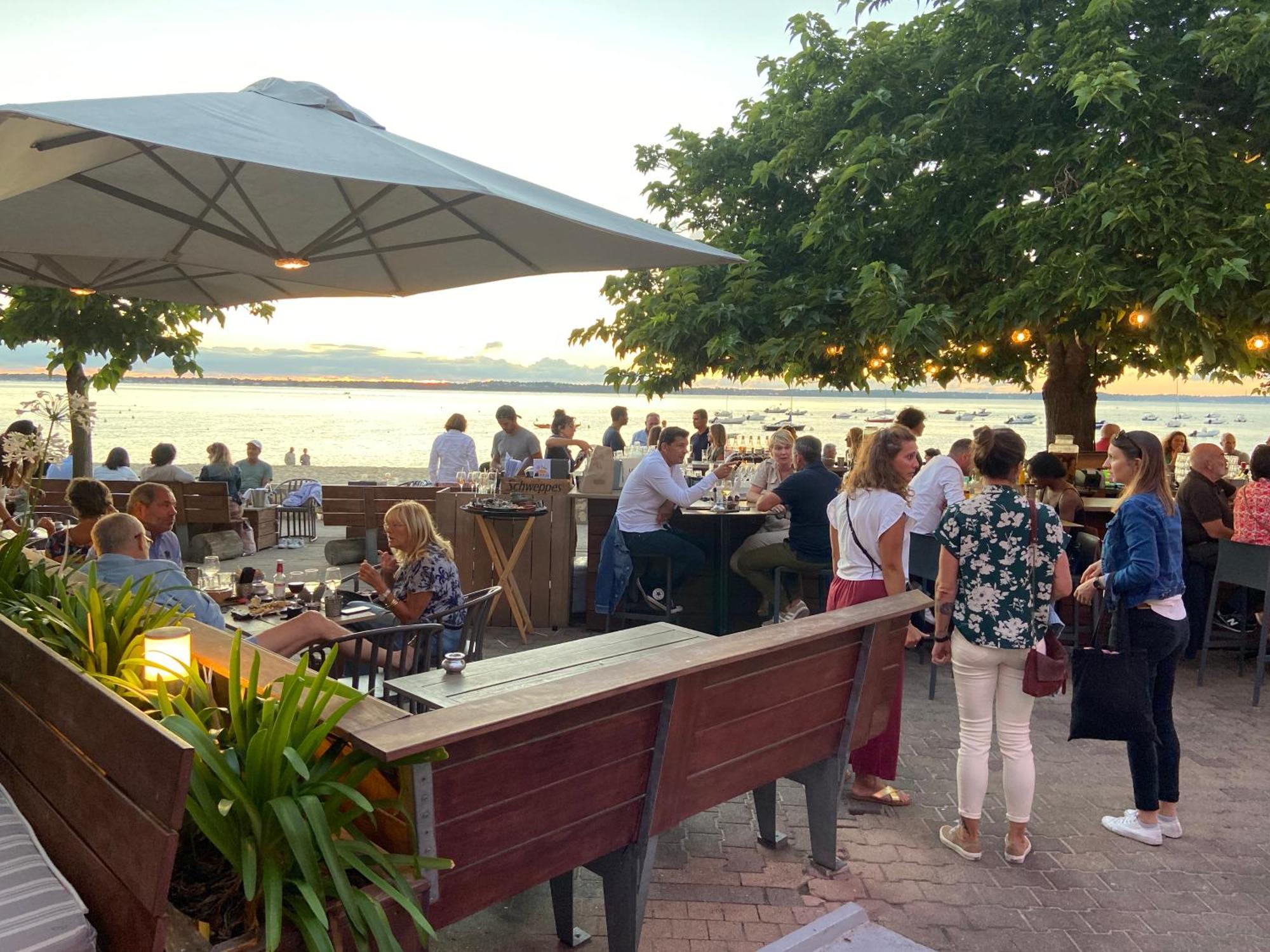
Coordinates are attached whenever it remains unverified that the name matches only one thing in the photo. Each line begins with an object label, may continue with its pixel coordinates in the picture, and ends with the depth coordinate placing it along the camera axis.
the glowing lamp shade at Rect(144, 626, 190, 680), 2.66
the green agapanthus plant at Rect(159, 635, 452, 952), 1.94
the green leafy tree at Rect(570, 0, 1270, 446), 7.75
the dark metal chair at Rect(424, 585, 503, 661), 4.74
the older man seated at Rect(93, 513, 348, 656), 4.03
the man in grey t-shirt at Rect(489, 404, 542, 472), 9.94
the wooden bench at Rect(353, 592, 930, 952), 2.33
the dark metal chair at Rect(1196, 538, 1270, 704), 6.27
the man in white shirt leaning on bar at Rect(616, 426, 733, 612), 6.95
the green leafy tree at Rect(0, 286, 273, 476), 10.06
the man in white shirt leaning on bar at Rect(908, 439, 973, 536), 6.75
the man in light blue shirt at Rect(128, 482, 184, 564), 5.27
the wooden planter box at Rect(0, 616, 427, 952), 1.83
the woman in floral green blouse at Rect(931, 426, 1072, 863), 3.81
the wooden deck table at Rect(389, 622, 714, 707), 3.14
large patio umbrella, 3.12
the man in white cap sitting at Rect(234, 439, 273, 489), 14.02
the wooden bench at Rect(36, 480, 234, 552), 10.98
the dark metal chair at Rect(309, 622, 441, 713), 4.04
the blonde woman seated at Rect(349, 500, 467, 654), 4.88
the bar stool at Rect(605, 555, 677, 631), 7.45
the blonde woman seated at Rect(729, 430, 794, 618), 7.46
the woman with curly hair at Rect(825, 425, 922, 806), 4.38
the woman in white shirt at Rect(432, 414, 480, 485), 10.45
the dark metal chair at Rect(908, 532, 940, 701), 6.72
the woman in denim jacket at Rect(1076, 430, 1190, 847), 4.04
